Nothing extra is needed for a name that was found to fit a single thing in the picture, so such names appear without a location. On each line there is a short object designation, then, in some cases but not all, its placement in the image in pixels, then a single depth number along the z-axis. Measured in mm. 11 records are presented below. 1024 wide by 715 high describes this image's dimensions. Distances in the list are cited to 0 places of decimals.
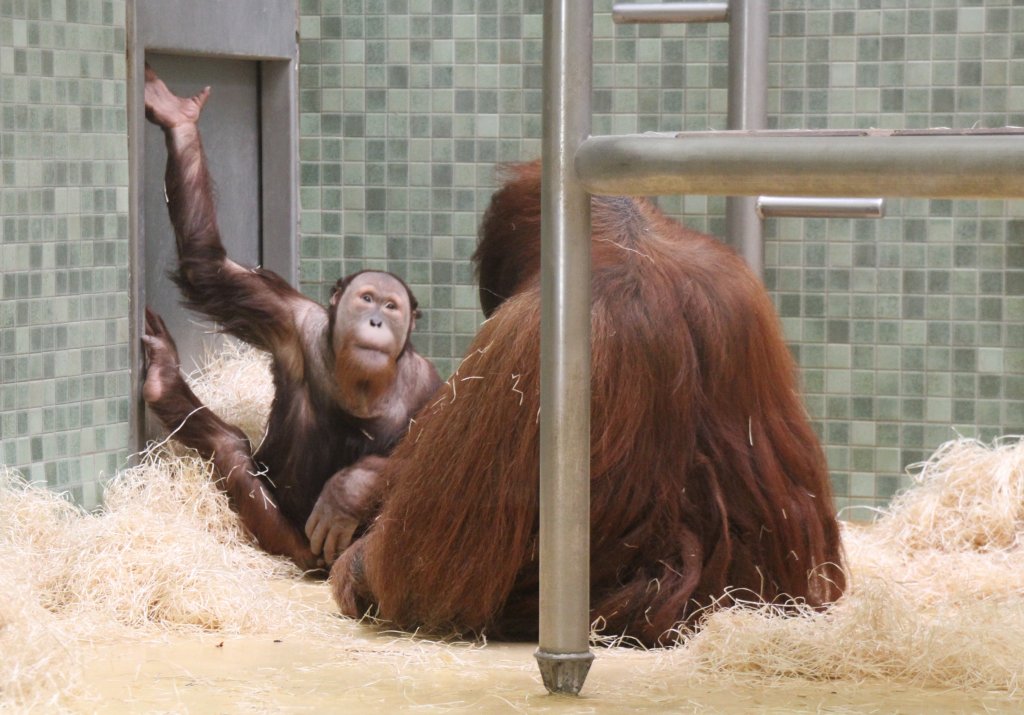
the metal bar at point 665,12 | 5113
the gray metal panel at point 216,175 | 6719
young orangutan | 5922
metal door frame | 6004
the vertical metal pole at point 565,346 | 3670
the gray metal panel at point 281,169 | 7227
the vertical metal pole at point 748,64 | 5398
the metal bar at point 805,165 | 3035
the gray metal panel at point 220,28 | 6246
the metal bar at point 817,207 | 5008
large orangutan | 4562
